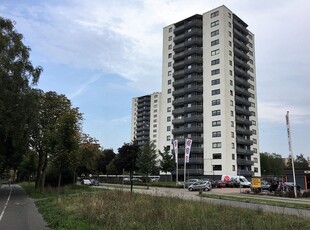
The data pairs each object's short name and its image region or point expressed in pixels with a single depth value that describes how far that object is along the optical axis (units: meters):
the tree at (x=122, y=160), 57.81
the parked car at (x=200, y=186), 34.43
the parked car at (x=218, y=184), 41.85
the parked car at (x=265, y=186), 33.45
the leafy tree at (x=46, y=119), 28.37
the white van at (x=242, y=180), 44.14
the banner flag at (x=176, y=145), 40.24
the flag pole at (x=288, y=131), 26.26
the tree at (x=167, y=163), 53.69
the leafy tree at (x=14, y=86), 21.18
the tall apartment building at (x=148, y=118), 110.44
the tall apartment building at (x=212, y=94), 61.24
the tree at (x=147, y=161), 50.64
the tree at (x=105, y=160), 76.84
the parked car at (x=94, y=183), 44.01
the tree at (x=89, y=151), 35.74
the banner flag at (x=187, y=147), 39.14
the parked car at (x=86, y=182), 42.63
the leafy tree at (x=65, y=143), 22.23
